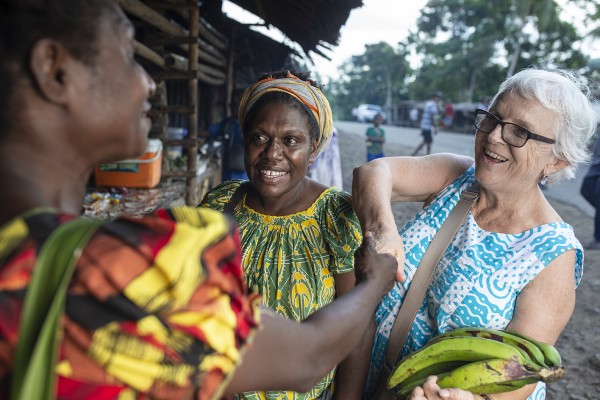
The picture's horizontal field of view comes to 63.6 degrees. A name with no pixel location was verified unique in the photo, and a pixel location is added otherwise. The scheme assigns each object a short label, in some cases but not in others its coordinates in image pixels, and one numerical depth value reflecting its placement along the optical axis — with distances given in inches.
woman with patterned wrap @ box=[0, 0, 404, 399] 30.6
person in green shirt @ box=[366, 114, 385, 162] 401.4
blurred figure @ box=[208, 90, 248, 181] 266.5
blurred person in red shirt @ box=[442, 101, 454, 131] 1041.5
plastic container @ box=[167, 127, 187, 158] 257.6
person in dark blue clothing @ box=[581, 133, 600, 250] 245.9
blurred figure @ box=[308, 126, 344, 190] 226.8
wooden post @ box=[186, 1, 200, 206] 214.0
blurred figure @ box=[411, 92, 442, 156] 567.2
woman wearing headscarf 73.8
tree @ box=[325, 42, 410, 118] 1855.3
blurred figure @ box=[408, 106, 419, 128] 1268.5
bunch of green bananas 57.0
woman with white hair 66.9
